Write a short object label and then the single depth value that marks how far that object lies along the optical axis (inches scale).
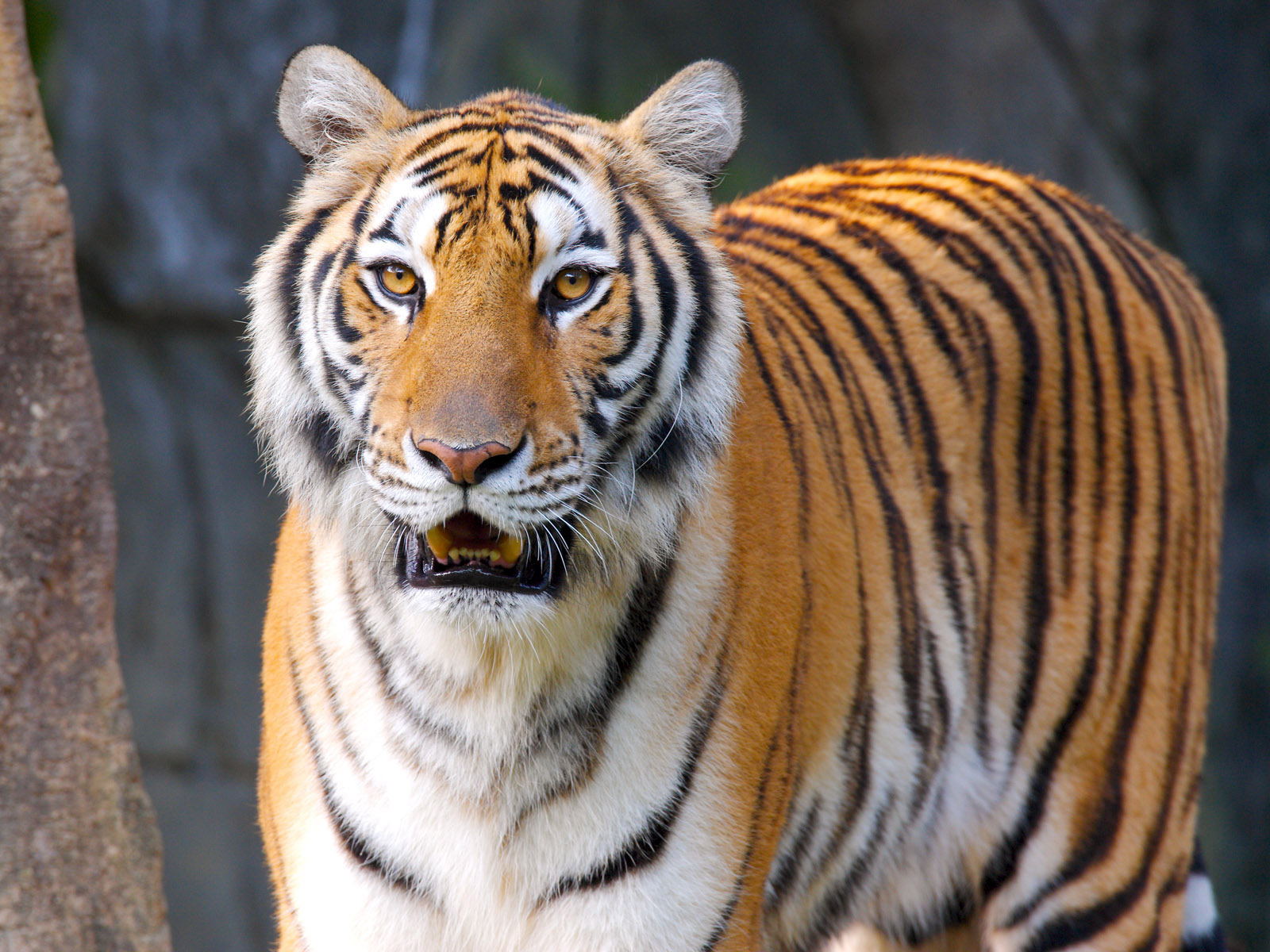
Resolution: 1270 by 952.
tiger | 390.4
